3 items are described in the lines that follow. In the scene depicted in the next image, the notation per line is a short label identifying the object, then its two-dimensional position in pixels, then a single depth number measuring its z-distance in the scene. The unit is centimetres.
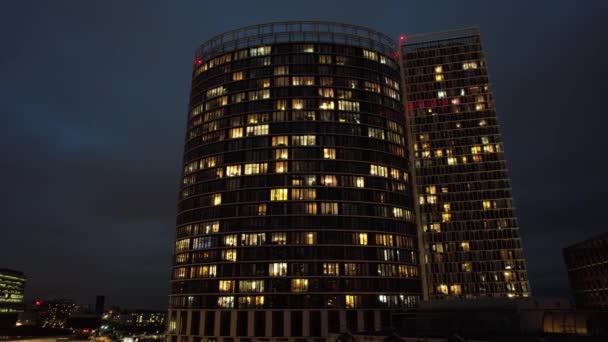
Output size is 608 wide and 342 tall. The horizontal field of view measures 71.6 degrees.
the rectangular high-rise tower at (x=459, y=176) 13250
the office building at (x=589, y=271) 13374
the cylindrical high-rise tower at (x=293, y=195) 10706
